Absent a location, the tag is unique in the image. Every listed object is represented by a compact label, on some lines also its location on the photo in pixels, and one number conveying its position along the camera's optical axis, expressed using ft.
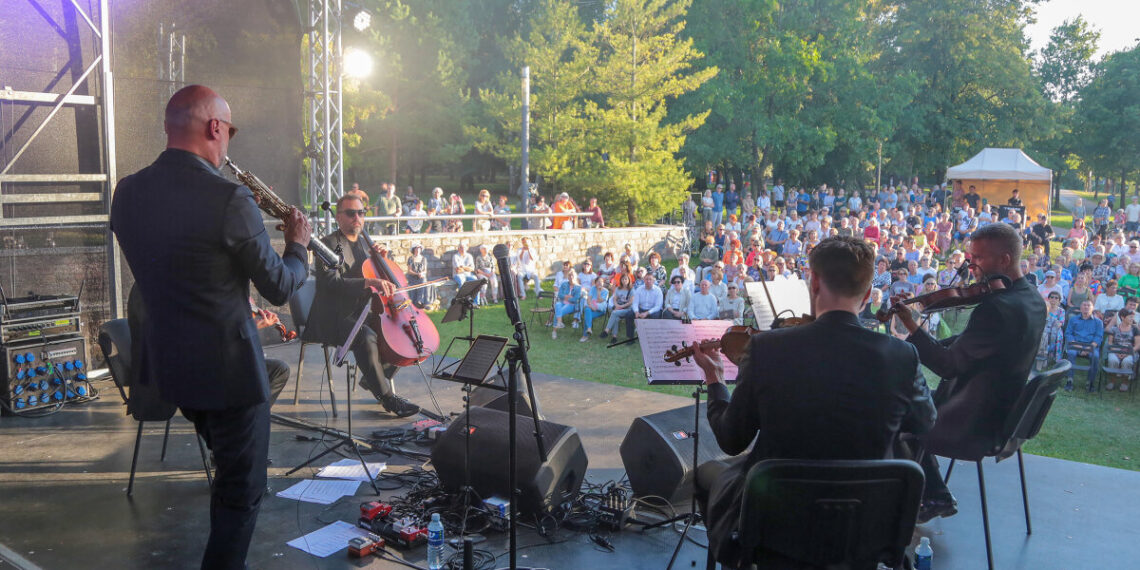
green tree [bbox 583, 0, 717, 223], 65.62
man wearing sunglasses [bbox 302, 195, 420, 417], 18.49
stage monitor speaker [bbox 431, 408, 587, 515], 13.12
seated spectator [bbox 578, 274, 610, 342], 37.32
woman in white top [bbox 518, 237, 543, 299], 47.62
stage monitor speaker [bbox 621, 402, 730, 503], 13.91
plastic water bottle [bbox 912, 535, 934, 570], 11.69
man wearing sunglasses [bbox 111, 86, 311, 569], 9.17
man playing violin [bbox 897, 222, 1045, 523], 11.97
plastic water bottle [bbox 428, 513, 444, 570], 11.87
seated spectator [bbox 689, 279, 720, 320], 34.86
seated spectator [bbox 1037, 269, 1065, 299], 34.14
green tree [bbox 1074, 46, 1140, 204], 100.78
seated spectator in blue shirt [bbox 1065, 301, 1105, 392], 29.06
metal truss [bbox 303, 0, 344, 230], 33.42
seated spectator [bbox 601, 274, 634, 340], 36.50
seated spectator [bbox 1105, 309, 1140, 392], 28.12
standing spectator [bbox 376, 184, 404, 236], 52.85
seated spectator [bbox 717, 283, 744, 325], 34.53
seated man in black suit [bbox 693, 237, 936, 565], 7.68
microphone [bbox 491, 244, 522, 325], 11.83
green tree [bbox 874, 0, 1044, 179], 98.07
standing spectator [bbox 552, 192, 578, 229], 56.54
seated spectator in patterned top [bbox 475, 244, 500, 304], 45.98
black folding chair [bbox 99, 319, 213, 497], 14.51
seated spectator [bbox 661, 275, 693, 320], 35.60
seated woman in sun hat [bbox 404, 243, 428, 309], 42.22
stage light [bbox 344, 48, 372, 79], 36.52
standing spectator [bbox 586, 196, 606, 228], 60.08
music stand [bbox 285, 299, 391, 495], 15.31
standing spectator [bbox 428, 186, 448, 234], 52.54
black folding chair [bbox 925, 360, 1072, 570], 11.98
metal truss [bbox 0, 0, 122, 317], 21.49
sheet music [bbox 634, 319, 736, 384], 11.44
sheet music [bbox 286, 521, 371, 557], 12.55
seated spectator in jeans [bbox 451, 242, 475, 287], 44.50
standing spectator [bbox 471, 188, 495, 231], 52.17
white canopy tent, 72.74
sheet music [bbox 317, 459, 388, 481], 15.65
